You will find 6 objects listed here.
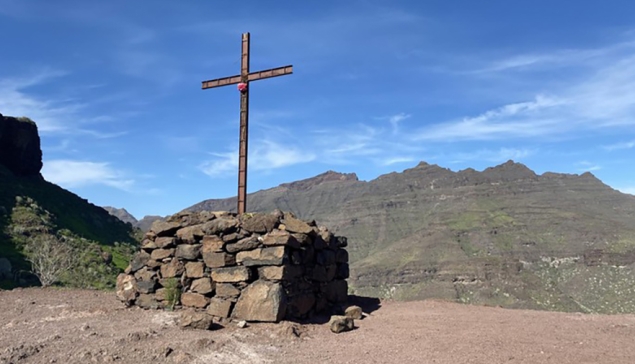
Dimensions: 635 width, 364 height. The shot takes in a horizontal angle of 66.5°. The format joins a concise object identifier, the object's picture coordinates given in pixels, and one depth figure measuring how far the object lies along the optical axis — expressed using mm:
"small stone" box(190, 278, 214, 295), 12562
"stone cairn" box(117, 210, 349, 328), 11867
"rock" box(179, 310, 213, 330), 10773
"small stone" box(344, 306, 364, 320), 13016
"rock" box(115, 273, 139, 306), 13766
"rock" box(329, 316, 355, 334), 11406
